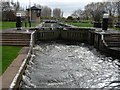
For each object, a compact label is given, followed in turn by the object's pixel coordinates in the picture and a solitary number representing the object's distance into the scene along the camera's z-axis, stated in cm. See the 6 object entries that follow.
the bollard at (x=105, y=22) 1718
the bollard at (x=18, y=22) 1773
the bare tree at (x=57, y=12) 8700
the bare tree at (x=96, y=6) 3814
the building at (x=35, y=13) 3630
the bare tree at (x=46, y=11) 8333
